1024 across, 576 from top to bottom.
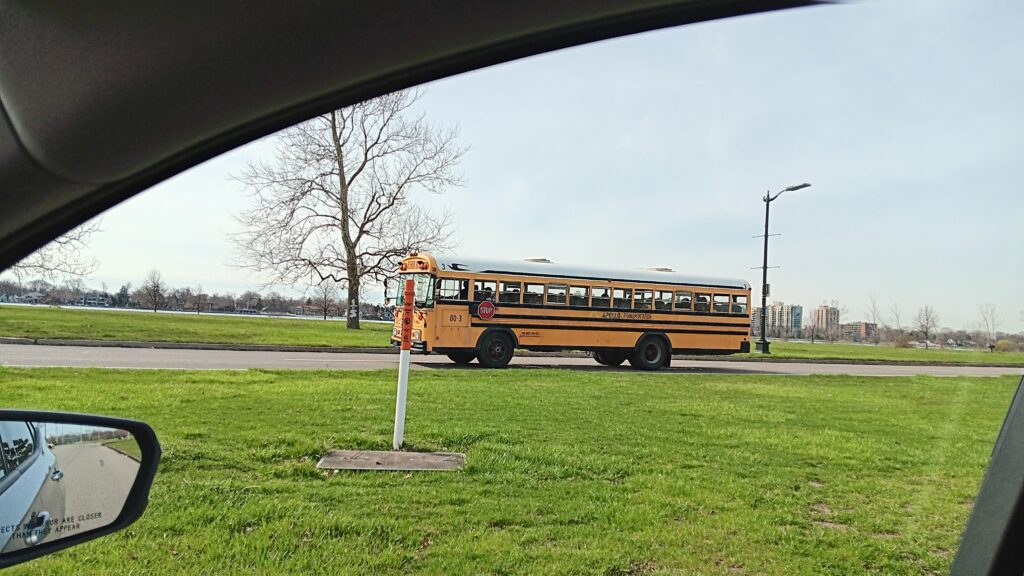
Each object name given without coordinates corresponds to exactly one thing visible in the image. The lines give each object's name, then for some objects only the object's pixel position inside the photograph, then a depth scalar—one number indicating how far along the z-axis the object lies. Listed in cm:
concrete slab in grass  531
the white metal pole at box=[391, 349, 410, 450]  607
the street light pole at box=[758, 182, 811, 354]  1819
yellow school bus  1519
